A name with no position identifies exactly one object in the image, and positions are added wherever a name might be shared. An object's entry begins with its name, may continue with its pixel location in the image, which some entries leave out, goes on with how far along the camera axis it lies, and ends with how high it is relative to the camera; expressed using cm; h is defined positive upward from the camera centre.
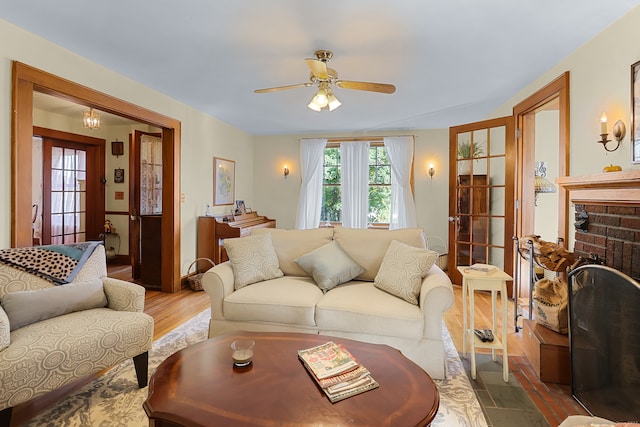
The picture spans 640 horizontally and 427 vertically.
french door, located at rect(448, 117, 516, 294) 381 +25
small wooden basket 418 -90
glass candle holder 147 -64
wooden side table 215 -53
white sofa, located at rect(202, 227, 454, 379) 216 -64
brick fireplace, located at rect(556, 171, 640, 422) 154 -48
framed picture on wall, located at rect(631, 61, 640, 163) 202 +64
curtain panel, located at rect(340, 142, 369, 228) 576 +52
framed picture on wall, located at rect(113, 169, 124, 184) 566 +63
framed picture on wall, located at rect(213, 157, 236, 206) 498 +49
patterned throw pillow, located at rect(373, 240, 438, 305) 234 -43
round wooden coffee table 113 -70
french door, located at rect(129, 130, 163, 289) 425 -9
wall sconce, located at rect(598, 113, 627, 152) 218 +56
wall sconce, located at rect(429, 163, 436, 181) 550 +72
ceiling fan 259 +102
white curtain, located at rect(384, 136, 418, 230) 551 +56
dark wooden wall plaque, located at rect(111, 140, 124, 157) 559 +110
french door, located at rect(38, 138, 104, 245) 499 +30
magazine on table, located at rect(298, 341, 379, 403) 128 -68
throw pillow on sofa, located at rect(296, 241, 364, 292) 265 -44
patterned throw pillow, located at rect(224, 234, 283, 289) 270 -40
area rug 173 -110
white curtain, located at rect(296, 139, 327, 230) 595 +43
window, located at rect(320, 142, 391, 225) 586 +49
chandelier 387 +109
